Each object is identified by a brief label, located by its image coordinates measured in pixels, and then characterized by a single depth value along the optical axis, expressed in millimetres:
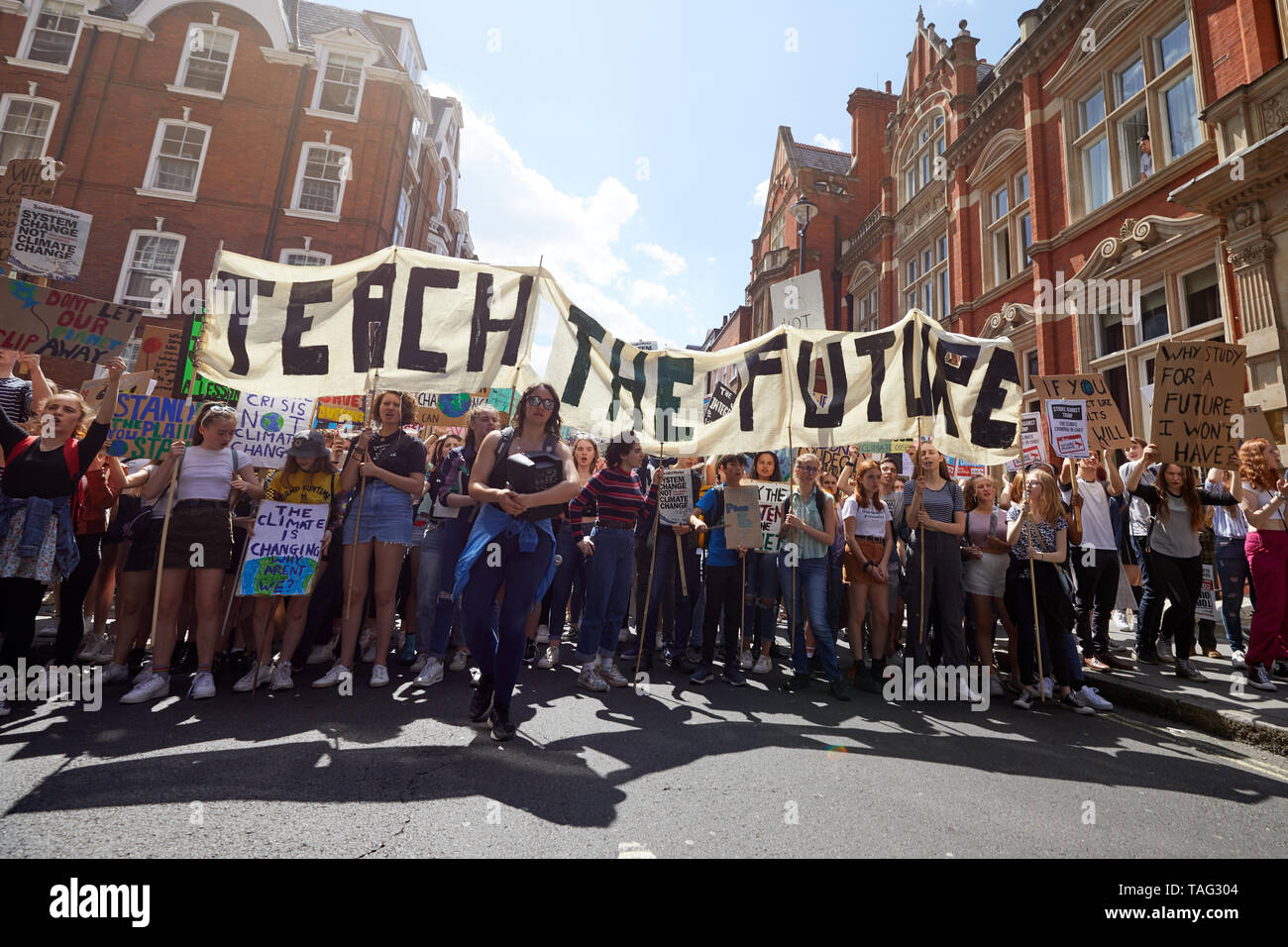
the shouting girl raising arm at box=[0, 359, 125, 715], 3881
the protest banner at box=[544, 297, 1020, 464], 5699
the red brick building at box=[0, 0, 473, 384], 18250
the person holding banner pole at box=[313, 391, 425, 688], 4645
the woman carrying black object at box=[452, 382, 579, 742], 3613
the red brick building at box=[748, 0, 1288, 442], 9492
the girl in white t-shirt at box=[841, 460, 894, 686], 5707
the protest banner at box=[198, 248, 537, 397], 4840
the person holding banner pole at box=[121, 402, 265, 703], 4230
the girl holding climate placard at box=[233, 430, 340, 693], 4531
